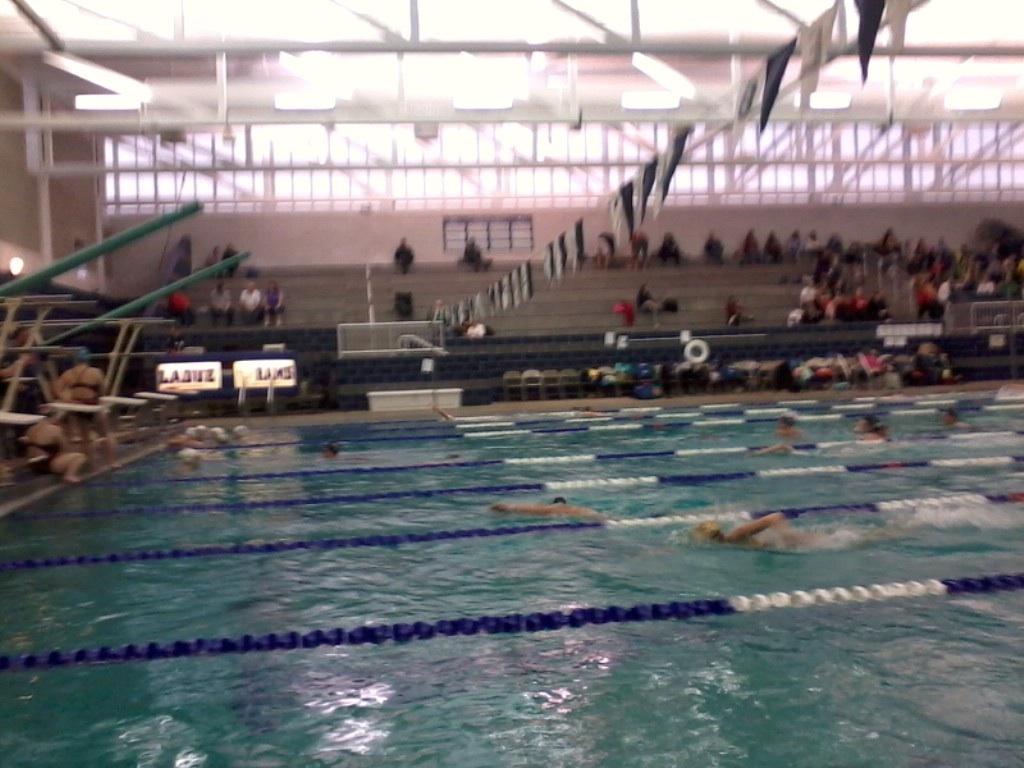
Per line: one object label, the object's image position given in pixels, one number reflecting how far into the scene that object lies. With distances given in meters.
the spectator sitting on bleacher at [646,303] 19.19
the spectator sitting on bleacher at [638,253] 22.20
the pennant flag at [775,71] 7.01
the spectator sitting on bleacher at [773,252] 22.50
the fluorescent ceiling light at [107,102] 14.47
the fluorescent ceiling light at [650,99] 14.87
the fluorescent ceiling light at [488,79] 12.53
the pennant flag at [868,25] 4.93
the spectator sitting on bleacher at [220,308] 18.36
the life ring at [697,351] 16.31
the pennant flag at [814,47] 6.37
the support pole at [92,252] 4.93
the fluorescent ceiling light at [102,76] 11.77
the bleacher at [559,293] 19.77
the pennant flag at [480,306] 16.73
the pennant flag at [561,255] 11.62
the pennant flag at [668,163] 7.98
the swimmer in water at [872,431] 8.87
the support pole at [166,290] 9.34
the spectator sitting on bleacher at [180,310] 17.98
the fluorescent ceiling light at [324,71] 12.21
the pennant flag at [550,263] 12.02
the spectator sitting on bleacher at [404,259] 22.55
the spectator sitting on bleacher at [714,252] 22.62
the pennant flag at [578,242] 10.86
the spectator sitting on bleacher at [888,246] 22.25
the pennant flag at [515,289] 14.68
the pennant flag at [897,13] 5.13
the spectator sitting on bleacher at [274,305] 19.02
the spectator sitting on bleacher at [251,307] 18.77
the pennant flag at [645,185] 8.69
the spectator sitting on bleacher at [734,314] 18.22
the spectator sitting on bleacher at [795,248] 22.76
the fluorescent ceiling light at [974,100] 13.71
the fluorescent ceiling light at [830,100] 13.94
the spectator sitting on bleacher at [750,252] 22.55
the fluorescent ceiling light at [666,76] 11.94
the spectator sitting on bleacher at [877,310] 17.98
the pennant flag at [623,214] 9.37
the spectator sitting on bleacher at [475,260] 22.69
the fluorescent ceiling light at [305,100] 13.15
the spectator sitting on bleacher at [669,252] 22.28
